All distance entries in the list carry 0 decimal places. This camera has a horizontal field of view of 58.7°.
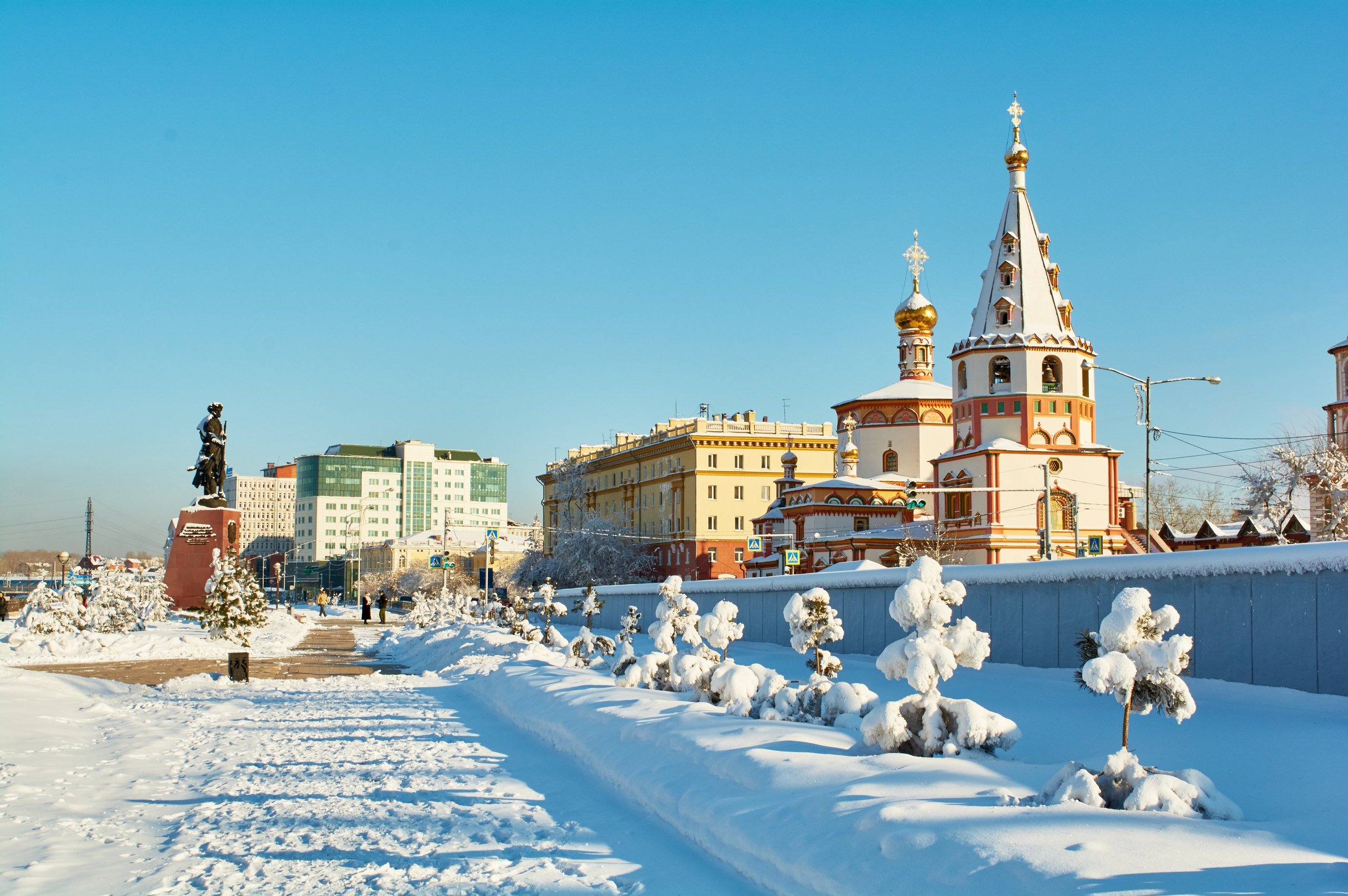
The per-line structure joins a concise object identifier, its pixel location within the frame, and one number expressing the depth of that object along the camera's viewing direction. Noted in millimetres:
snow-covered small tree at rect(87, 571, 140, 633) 34531
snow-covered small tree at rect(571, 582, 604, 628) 26842
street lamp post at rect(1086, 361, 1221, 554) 28609
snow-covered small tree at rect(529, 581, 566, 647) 26922
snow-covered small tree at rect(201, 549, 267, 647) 30297
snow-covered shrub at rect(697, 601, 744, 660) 16172
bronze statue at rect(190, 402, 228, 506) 47500
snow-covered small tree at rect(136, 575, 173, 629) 38562
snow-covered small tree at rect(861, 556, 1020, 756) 9398
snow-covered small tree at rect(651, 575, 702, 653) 17672
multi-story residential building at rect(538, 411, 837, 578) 88688
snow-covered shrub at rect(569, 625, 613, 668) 21188
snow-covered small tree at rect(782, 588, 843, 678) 13766
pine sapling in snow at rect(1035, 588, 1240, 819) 7023
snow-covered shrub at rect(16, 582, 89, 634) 28281
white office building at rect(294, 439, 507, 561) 198375
